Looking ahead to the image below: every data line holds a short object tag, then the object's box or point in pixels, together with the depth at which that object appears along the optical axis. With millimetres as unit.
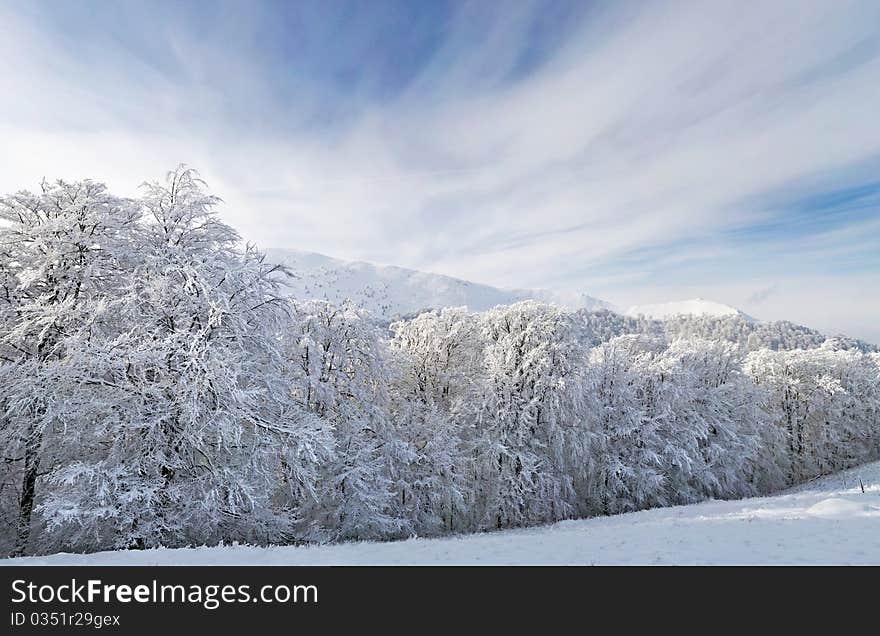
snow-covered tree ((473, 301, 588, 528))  23891
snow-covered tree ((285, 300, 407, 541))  19562
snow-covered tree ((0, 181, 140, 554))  11891
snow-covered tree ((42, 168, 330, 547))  11938
